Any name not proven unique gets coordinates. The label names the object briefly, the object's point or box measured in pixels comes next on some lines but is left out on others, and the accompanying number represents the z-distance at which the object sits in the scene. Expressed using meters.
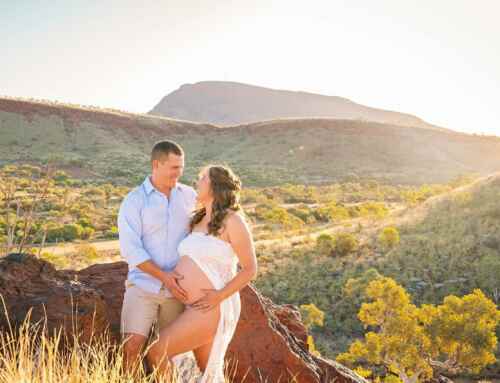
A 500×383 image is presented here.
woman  3.49
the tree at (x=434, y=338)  9.55
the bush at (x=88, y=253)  16.38
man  3.59
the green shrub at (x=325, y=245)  17.95
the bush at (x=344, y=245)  17.91
